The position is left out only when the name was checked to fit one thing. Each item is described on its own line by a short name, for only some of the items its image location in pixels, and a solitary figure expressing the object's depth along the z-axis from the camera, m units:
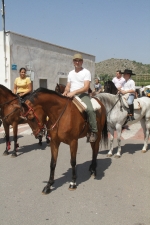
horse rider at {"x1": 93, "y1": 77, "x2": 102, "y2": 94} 17.62
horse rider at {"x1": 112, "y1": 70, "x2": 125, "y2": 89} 9.14
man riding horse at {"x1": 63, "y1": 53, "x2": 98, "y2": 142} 5.00
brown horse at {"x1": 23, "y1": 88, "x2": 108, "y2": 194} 4.48
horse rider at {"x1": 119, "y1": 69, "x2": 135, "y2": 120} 7.20
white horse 7.12
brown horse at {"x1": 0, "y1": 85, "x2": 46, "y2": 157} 6.90
